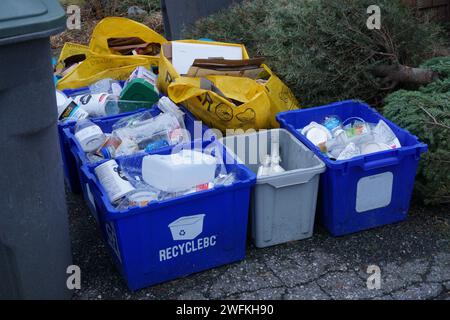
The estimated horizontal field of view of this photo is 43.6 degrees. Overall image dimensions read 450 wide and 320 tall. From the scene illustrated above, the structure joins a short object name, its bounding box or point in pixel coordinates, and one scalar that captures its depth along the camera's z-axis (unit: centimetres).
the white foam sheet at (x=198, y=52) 372
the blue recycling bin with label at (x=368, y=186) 278
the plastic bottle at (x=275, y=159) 301
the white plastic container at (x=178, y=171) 262
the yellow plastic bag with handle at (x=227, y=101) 321
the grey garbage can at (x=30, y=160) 197
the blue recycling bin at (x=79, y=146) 292
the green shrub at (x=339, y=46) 359
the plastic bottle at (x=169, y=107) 332
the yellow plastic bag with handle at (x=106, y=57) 382
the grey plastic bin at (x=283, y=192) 273
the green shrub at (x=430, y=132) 296
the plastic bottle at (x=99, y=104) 346
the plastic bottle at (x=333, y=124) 314
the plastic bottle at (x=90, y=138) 300
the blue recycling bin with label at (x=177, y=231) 247
